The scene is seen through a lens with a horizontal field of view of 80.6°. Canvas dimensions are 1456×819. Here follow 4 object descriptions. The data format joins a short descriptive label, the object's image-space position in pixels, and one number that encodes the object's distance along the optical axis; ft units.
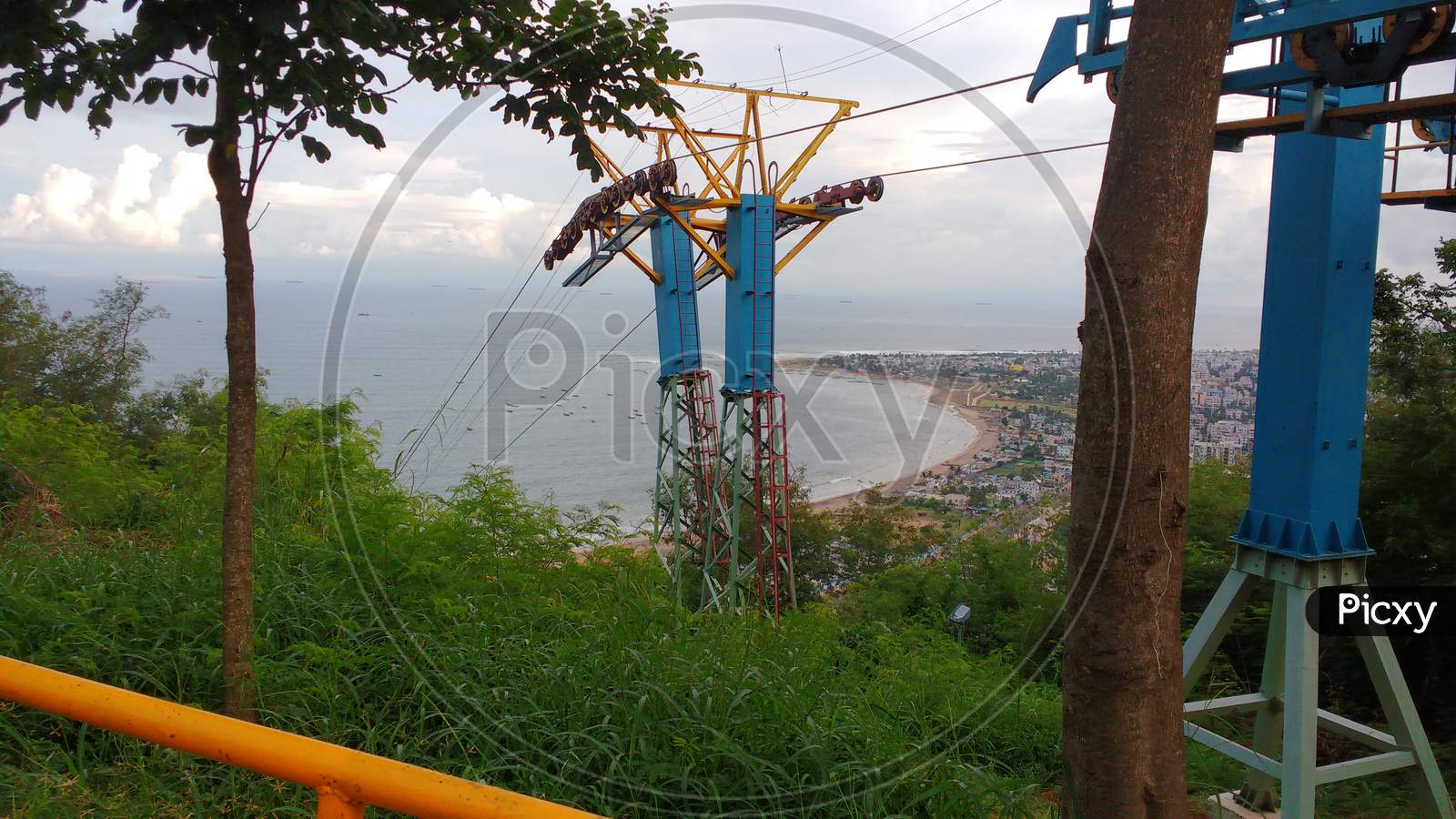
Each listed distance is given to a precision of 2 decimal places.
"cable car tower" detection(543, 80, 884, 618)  38.34
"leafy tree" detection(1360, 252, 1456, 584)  25.67
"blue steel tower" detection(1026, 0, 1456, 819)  12.45
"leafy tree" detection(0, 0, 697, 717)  7.25
